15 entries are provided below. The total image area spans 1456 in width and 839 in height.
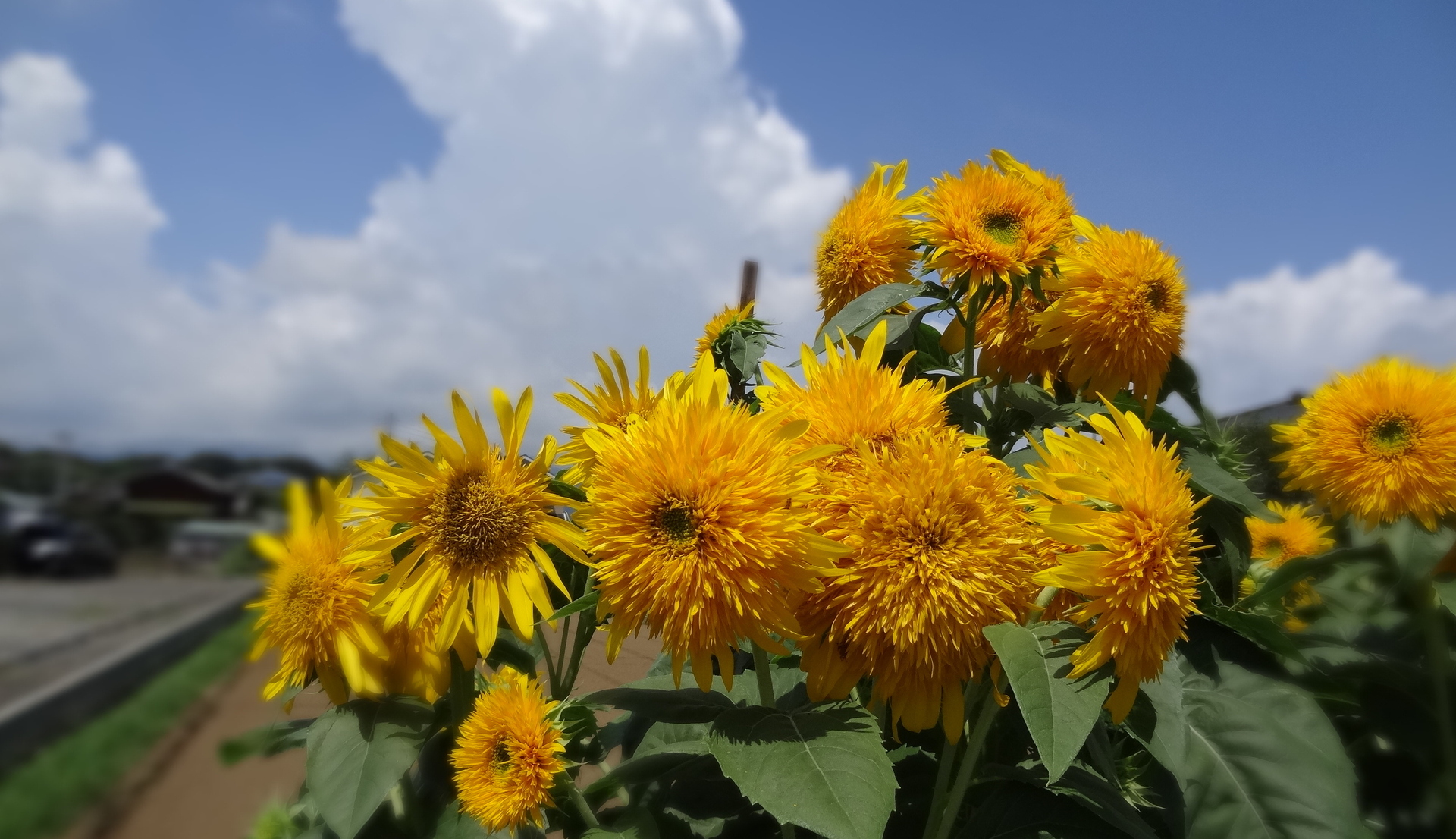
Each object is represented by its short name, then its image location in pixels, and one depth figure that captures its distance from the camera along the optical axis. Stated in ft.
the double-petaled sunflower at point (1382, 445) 2.28
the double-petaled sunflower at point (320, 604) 1.84
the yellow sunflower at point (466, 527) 1.64
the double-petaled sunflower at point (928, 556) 1.32
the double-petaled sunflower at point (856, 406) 1.49
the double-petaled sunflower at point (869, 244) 2.45
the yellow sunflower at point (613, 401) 1.92
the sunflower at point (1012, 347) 2.39
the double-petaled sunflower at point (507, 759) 1.68
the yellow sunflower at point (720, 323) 2.39
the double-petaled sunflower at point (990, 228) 2.13
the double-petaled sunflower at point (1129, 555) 1.28
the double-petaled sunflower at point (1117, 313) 2.13
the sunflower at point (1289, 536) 2.72
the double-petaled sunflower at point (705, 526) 1.32
